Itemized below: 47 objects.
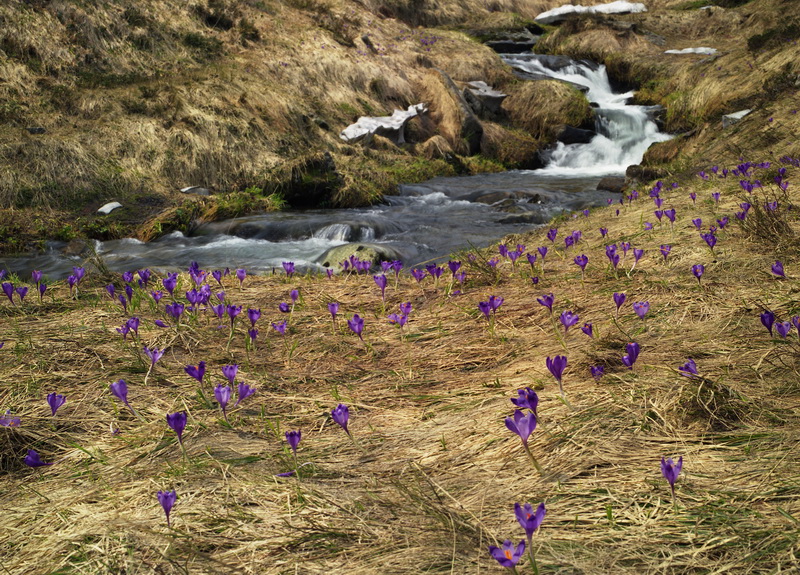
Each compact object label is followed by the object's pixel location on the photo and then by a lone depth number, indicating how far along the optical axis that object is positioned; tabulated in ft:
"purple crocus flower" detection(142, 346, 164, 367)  6.51
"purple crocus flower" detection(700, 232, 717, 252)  9.16
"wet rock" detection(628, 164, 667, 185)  27.89
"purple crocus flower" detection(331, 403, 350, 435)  4.97
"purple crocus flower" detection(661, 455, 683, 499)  3.82
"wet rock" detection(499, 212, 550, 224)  27.02
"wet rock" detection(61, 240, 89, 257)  23.20
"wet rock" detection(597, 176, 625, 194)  33.42
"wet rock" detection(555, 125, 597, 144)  48.85
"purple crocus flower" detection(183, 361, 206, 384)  5.93
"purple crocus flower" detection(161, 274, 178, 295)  9.49
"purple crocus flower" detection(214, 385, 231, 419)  5.54
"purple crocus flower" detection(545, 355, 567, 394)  5.22
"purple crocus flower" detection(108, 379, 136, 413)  5.55
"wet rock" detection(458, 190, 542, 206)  32.68
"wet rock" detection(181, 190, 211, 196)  30.07
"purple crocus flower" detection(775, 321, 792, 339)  5.58
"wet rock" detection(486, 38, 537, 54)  70.85
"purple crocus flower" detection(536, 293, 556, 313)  7.60
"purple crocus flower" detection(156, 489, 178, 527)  3.93
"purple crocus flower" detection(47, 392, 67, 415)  5.75
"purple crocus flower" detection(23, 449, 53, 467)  5.11
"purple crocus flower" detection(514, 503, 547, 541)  3.23
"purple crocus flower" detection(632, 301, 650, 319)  6.98
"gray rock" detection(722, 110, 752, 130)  27.12
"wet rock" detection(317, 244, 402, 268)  19.39
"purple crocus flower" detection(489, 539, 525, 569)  3.08
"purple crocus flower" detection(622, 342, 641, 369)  5.53
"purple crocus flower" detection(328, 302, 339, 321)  8.45
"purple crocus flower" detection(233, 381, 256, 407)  5.62
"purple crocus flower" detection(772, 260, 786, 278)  7.05
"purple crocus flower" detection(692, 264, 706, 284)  7.93
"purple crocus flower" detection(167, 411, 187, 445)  4.72
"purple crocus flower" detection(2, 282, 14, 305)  9.21
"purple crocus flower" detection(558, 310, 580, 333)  6.70
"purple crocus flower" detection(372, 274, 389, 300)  9.65
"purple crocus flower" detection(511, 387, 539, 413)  4.54
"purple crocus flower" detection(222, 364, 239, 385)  6.08
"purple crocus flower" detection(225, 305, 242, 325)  7.99
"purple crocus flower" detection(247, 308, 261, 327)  7.97
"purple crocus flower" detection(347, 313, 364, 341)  7.65
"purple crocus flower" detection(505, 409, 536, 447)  4.22
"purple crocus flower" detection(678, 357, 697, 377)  5.12
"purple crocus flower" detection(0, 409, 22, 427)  5.72
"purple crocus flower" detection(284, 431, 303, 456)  4.65
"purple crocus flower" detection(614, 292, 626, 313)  7.20
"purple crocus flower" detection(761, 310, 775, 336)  5.70
